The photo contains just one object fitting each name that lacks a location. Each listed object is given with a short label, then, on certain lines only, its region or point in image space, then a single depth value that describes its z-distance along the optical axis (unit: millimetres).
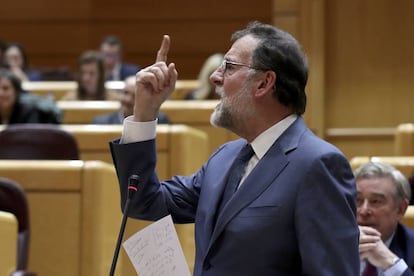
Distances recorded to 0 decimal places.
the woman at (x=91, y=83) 10023
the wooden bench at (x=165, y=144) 6535
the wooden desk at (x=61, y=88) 10547
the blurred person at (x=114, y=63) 11805
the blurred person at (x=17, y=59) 11820
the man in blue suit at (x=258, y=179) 2916
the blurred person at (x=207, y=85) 9242
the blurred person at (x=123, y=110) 8148
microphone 3121
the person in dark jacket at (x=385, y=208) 4312
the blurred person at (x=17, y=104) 8358
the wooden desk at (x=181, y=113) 7906
